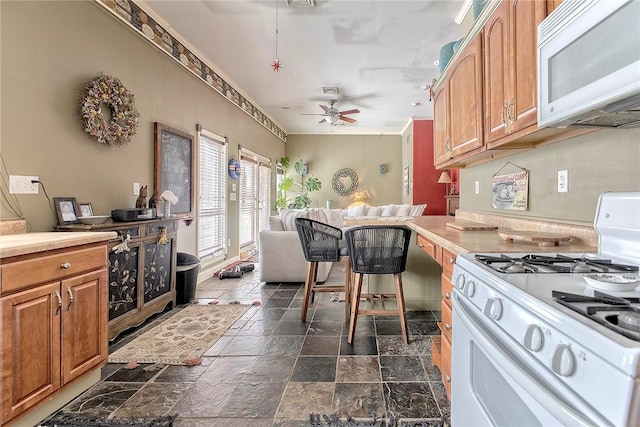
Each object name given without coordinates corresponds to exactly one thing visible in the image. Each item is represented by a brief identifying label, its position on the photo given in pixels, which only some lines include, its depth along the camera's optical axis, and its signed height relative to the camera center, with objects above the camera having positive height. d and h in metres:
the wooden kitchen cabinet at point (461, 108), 1.97 +0.76
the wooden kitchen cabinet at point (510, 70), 1.43 +0.72
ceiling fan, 5.68 +1.80
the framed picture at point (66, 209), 2.14 +0.01
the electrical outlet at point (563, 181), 1.57 +0.16
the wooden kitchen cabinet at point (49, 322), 1.37 -0.56
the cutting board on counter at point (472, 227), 2.02 -0.10
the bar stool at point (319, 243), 2.73 -0.28
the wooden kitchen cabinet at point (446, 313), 1.60 -0.53
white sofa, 4.01 -0.55
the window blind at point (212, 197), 4.27 +0.20
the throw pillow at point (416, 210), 5.46 +0.03
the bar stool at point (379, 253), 2.38 -0.32
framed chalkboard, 3.26 +0.50
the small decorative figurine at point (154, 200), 3.00 +0.10
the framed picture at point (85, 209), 2.32 +0.01
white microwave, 0.84 +0.46
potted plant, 8.02 +0.64
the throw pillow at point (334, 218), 4.53 -0.10
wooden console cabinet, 2.28 -0.50
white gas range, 0.51 -0.25
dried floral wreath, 2.36 +0.80
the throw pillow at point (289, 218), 4.16 -0.09
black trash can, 3.28 -0.70
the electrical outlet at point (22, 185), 1.92 +0.16
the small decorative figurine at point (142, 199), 2.81 +0.10
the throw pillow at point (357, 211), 6.18 +0.01
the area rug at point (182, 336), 2.21 -1.01
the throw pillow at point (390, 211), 5.75 +0.01
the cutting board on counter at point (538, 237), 1.42 -0.12
